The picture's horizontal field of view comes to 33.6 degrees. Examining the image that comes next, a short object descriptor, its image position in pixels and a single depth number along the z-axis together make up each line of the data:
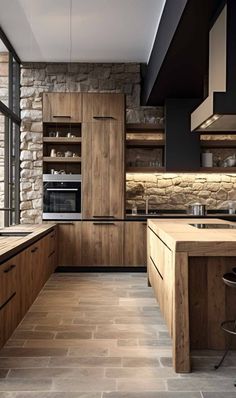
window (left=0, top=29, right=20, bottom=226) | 5.64
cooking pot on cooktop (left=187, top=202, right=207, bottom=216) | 6.01
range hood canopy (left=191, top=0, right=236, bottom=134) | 3.20
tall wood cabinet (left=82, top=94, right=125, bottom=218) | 6.07
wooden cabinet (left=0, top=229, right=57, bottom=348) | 2.90
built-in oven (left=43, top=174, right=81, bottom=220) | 6.07
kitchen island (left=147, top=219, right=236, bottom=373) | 2.58
